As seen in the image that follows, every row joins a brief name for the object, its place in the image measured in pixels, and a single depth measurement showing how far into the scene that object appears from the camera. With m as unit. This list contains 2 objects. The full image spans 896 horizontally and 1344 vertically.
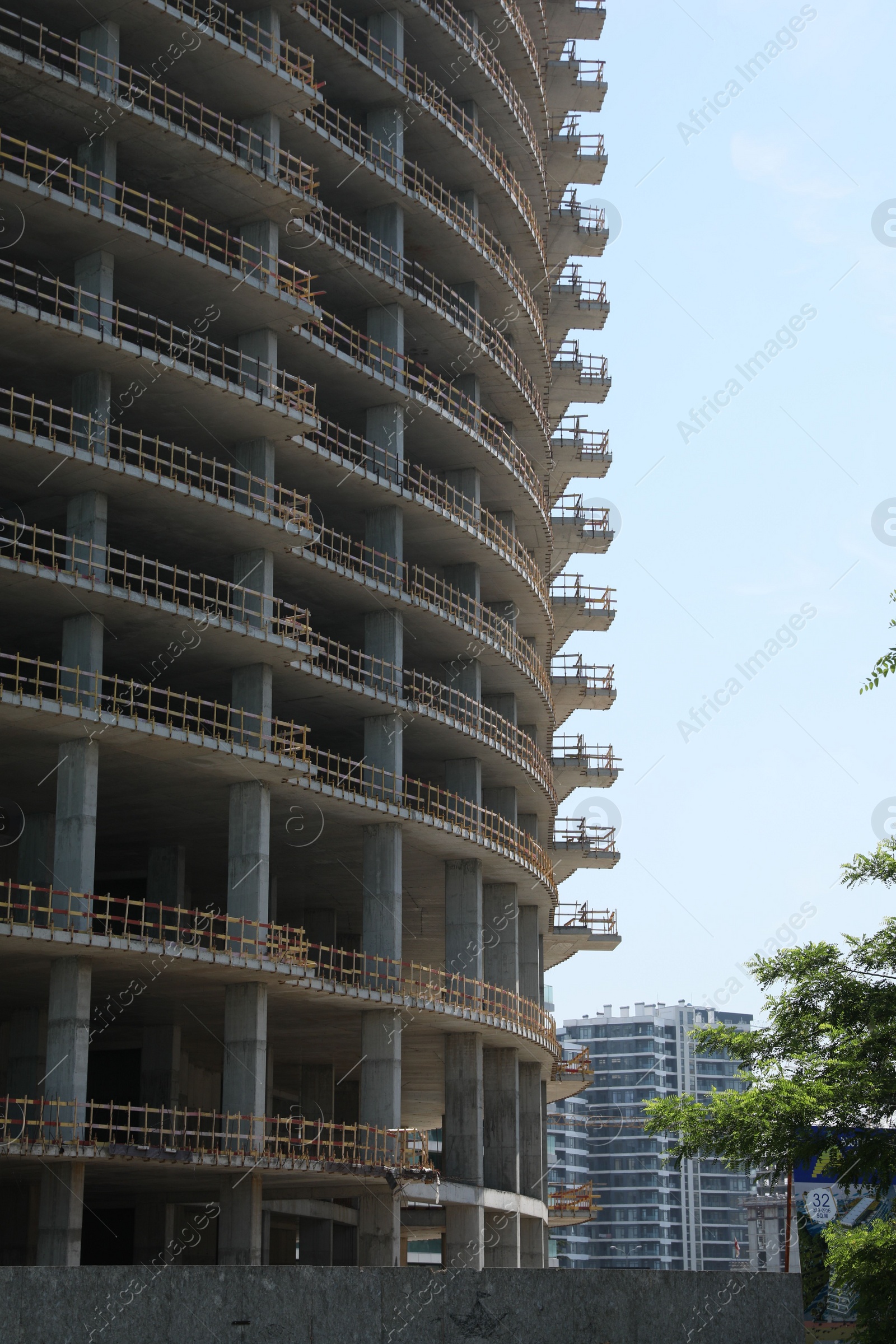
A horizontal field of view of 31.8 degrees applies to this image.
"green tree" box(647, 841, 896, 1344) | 23.88
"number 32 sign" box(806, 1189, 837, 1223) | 31.02
